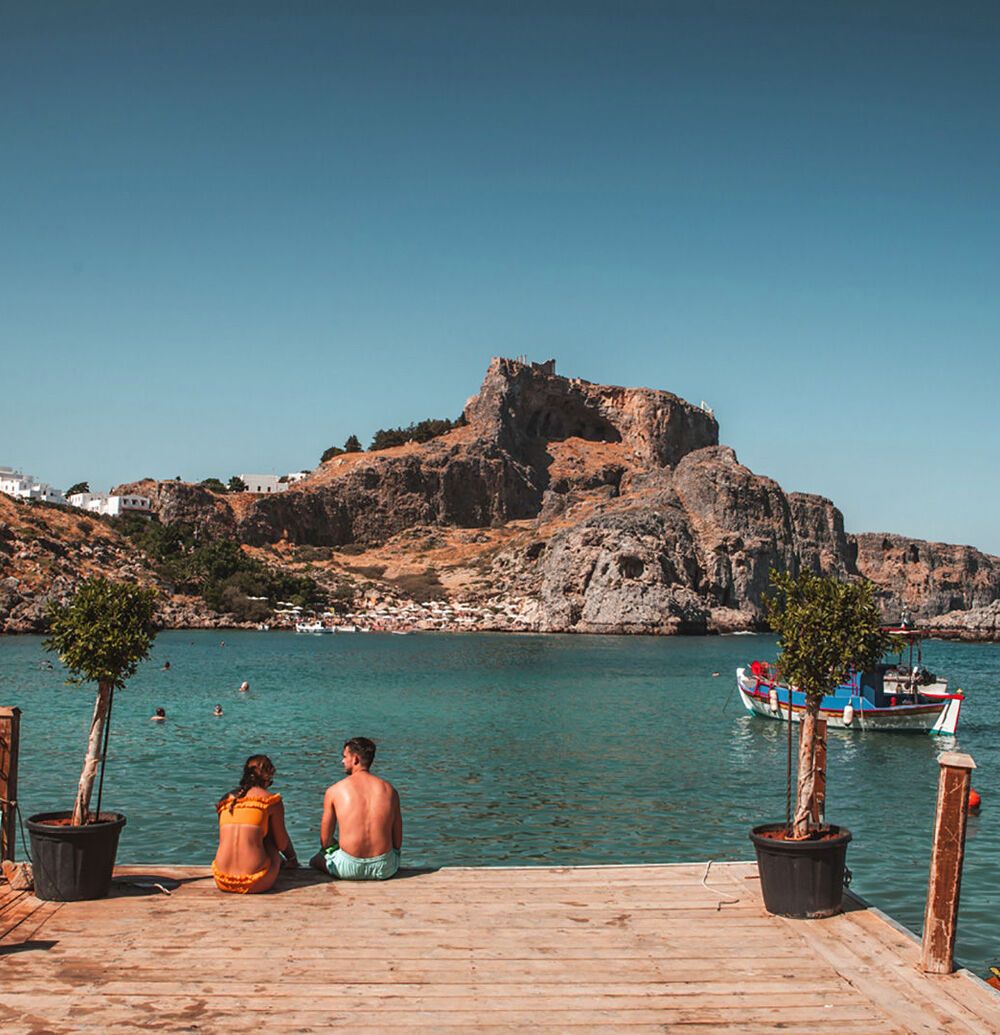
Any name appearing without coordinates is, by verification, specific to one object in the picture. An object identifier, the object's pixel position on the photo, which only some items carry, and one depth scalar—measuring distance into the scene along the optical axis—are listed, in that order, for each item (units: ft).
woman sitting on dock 28.14
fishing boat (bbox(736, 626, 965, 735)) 106.32
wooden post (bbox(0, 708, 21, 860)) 29.68
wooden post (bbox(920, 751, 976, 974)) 22.85
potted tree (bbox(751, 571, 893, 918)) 26.45
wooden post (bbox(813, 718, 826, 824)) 30.26
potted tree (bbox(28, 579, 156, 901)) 27.09
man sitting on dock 29.86
